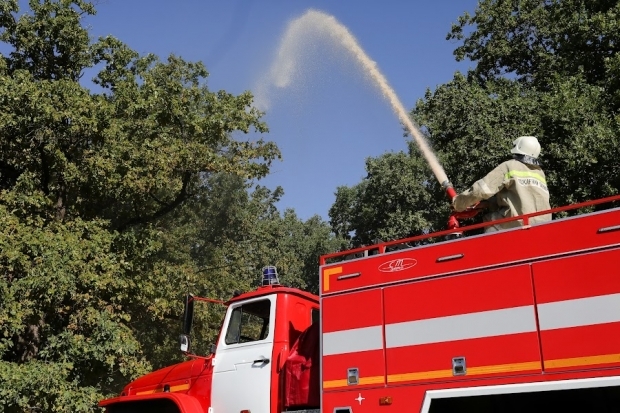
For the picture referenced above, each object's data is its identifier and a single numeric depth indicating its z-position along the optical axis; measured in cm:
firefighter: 655
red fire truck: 497
